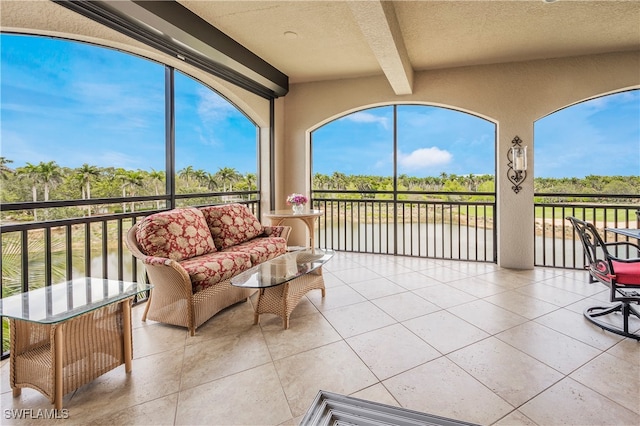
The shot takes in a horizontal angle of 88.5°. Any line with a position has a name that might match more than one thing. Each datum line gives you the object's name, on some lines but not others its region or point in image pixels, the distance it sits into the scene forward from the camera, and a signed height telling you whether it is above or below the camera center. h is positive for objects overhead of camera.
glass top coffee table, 2.48 -0.54
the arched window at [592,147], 4.43 +0.87
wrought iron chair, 2.43 -0.50
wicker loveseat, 2.57 -0.44
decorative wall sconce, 4.36 +0.60
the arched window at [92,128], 2.43 +0.76
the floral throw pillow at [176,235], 2.78 -0.22
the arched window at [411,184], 5.02 +0.41
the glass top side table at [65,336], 1.64 -0.68
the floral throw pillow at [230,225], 3.57 -0.16
